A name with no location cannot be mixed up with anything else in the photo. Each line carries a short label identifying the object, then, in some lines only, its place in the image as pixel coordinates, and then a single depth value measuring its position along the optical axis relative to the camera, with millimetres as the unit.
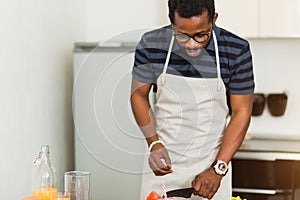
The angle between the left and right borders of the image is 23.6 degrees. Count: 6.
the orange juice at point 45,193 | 2026
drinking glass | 2029
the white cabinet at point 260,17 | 3188
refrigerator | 3120
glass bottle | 2115
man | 2510
